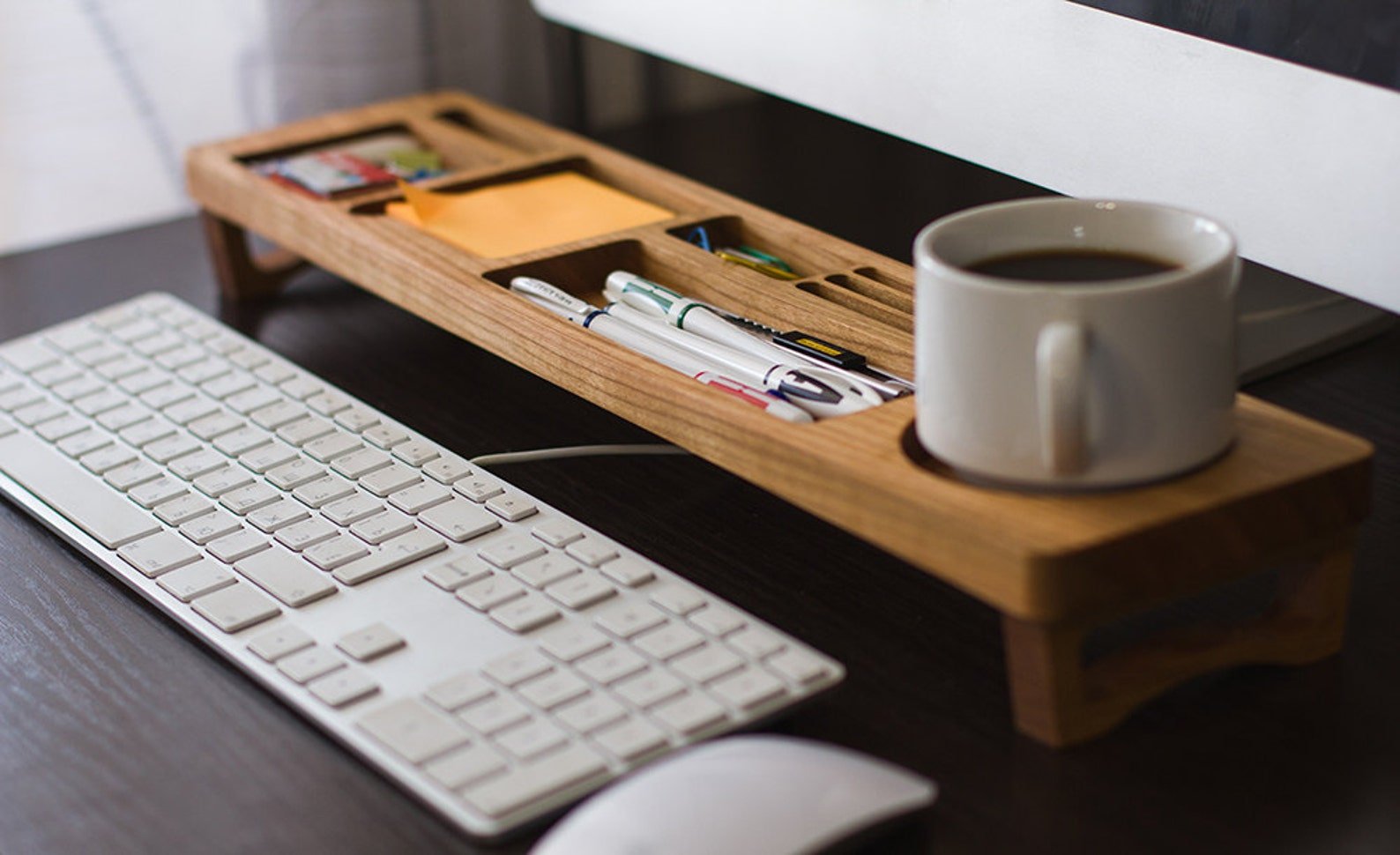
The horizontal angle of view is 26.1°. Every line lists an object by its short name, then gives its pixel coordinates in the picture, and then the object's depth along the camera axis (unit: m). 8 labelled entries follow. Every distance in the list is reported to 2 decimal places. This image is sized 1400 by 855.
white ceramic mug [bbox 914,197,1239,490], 0.79
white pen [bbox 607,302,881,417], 0.90
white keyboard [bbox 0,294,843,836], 0.82
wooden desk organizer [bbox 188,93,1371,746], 0.80
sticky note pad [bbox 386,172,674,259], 1.07
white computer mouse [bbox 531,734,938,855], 0.76
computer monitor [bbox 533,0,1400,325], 0.87
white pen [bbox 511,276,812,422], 0.91
